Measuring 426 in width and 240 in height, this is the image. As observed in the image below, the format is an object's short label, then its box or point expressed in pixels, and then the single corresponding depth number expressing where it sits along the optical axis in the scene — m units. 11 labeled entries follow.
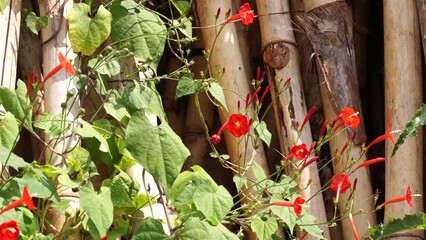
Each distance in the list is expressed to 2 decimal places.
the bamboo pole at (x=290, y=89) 2.79
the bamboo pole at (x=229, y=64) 2.81
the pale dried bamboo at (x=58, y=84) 2.30
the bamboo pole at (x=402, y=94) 2.77
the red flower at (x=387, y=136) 2.20
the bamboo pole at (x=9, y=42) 2.40
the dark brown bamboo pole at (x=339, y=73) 2.82
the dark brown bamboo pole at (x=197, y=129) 3.19
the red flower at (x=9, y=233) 1.63
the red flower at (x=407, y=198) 2.19
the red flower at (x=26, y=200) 1.58
